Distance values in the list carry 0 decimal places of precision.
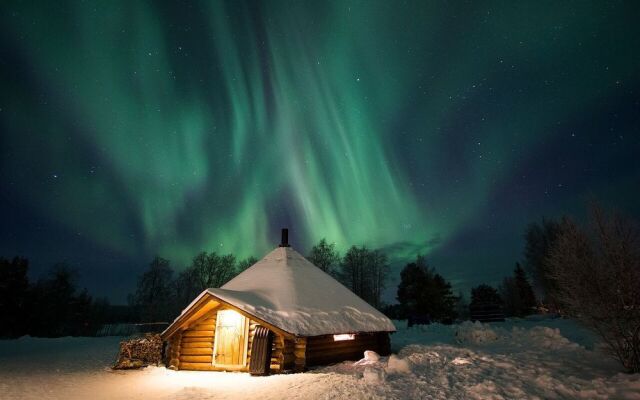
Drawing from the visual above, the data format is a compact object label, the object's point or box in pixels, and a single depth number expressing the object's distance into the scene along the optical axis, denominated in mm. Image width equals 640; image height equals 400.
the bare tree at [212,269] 54531
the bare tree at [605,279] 8922
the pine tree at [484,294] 57959
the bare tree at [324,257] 50031
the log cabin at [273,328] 12875
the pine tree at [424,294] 43000
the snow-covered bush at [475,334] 19016
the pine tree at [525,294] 47938
